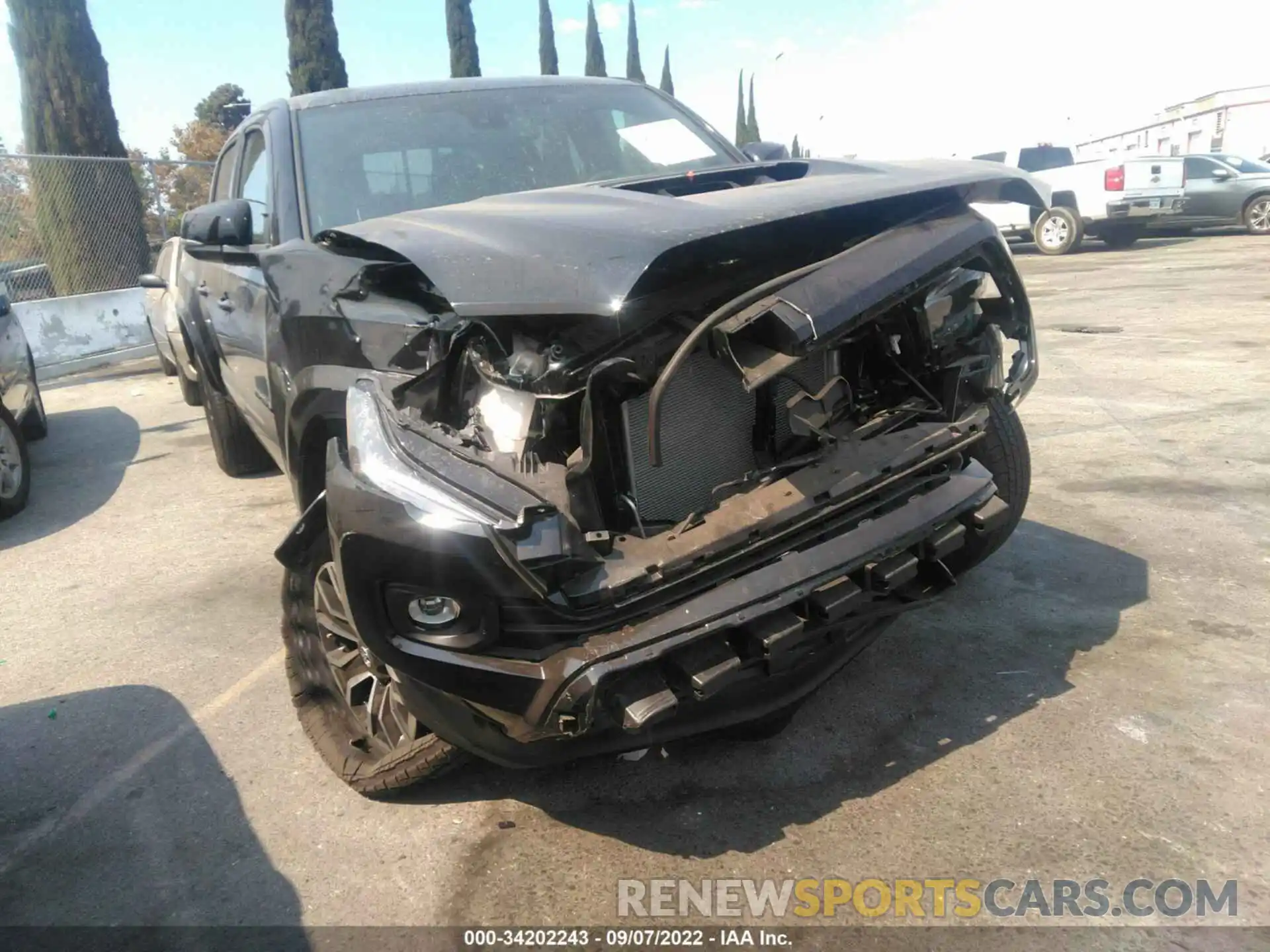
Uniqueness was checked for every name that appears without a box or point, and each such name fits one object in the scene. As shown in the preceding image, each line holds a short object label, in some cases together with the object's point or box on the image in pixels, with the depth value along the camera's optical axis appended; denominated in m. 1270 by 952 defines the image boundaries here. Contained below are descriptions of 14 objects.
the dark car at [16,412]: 5.57
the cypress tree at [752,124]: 63.34
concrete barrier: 11.05
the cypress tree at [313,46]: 21.06
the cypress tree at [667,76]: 54.50
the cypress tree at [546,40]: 38.09
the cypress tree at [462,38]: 28.25
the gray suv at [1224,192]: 17.03
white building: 36.50
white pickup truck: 15.92
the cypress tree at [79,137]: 13.16
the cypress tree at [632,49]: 49.88
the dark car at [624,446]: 2.02
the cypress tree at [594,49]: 41.09
